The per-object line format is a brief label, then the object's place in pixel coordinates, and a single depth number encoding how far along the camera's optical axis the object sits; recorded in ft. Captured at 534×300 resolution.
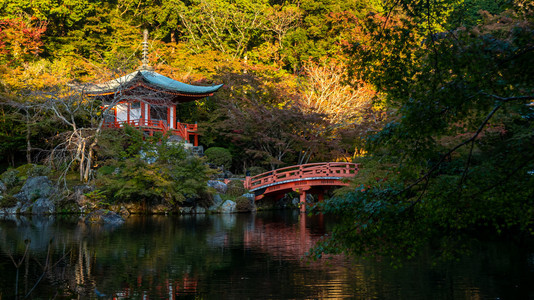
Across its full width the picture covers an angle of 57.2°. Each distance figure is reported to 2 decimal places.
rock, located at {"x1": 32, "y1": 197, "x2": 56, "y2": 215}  61.98
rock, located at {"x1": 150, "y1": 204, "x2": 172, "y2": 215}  65.36
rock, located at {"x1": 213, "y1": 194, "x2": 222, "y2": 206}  69.46
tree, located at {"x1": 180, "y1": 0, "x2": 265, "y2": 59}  102.58
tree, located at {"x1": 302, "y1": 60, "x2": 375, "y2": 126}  85.10
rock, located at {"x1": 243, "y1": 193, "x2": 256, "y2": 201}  71.20
